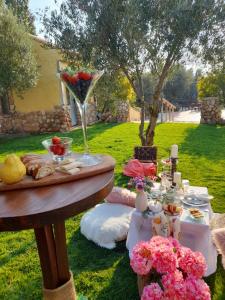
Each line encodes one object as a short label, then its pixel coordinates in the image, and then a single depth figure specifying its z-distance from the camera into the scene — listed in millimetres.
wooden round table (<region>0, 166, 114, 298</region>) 945
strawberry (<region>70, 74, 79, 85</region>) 1639
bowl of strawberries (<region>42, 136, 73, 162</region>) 1610
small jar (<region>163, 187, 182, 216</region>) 2355
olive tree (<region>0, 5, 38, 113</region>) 9609
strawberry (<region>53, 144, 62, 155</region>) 1609
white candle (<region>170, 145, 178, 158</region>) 3107
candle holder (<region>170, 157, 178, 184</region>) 3154
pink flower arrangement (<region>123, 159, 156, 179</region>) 3518
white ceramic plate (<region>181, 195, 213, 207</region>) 2686
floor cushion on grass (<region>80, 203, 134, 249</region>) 2936
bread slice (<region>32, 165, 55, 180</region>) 1289
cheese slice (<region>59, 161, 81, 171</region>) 1389
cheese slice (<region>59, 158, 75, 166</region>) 1512
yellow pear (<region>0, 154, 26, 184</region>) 1219
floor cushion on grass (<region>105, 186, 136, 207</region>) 3430
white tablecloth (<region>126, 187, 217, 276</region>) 2369
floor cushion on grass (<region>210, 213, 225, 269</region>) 2398
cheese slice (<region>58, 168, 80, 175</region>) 1343
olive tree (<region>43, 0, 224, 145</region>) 4492
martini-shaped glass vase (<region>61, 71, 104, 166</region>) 1638
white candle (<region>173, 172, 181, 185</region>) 2889
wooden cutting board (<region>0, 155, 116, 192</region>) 1211
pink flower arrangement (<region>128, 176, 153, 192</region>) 2568
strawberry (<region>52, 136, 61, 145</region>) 1614
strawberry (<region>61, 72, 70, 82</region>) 1642
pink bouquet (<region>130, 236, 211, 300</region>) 1402
